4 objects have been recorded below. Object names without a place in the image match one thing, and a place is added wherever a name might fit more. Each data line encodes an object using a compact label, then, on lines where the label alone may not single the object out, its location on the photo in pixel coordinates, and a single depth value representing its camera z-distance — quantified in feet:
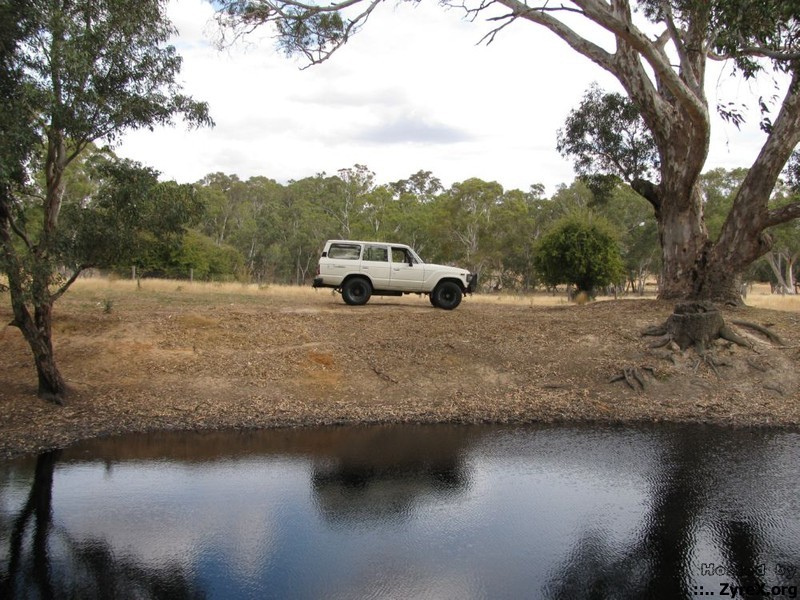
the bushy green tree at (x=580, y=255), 89.51
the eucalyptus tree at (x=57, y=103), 29.48
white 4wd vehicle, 59.88
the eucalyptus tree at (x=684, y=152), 43.98
